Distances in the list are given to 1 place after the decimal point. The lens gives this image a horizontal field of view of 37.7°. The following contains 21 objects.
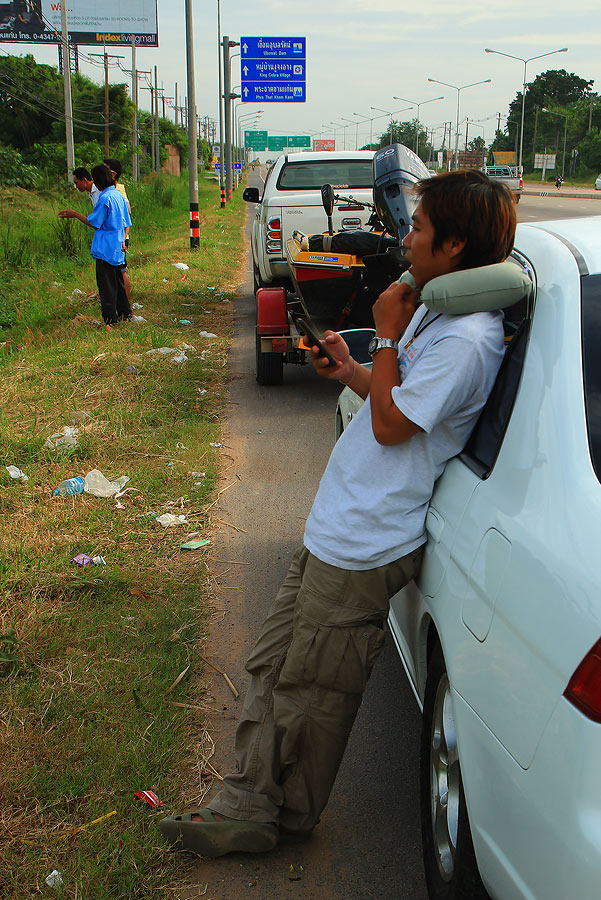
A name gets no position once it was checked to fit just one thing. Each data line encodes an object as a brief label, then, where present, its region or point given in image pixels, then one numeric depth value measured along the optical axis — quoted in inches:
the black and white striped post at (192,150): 745.6
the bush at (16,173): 1316.2
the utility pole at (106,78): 1689.6
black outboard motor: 227.5
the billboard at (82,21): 1910.7
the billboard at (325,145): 3871.8
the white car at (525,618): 60.0
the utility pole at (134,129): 1722.2
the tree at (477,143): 3878.4
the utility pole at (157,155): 2196.1
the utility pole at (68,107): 1115.9
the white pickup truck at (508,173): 1808.9
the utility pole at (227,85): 1439.5
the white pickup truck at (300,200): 378.6
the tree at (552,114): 3208.7
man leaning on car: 88.2
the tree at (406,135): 3892.7
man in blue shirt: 398.9
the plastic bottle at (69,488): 209.9
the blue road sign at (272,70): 1267.2
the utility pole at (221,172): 1550.4
